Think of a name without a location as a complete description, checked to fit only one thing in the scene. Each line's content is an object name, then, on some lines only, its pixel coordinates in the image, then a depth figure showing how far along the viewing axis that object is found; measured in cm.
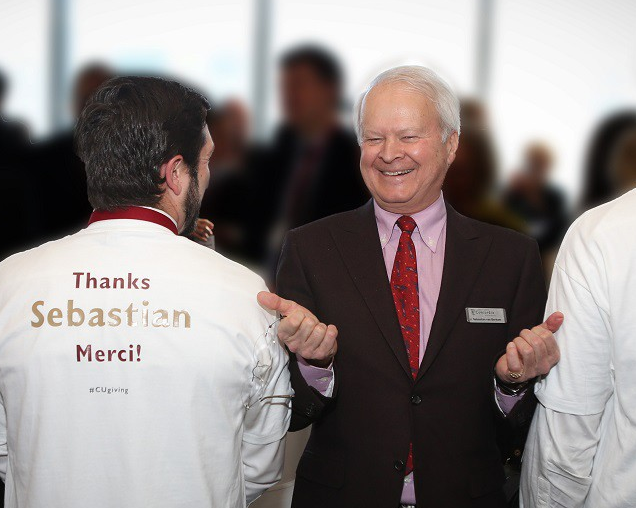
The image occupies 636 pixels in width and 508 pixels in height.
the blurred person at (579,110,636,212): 303
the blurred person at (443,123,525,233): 305
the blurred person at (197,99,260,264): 397
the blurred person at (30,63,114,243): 345
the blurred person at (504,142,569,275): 455
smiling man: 185
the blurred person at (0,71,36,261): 306
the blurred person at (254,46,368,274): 338
